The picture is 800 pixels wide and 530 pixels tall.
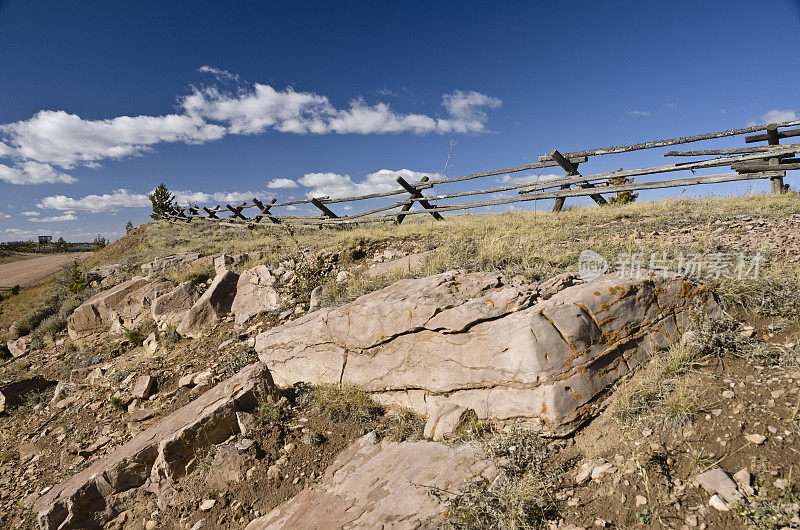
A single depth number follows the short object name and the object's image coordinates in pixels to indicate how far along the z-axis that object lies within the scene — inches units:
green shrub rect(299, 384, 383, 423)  163.8
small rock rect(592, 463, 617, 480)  96.9
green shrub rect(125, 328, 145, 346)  300.2
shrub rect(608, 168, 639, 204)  636.3
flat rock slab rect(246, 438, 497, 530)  105.7
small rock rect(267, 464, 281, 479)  147.0
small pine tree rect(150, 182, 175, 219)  1198.1
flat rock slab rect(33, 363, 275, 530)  157.3
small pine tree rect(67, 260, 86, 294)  464.1
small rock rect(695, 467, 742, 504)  79.0
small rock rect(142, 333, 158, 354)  281.3
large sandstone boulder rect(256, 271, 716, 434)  120.0
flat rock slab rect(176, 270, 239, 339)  275.9
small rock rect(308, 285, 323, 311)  234.6
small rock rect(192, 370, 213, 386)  222.7
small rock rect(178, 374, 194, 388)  225.3
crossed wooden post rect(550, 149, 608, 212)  344.3
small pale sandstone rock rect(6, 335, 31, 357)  365.7
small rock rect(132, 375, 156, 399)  228.1
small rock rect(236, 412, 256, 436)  167.0
